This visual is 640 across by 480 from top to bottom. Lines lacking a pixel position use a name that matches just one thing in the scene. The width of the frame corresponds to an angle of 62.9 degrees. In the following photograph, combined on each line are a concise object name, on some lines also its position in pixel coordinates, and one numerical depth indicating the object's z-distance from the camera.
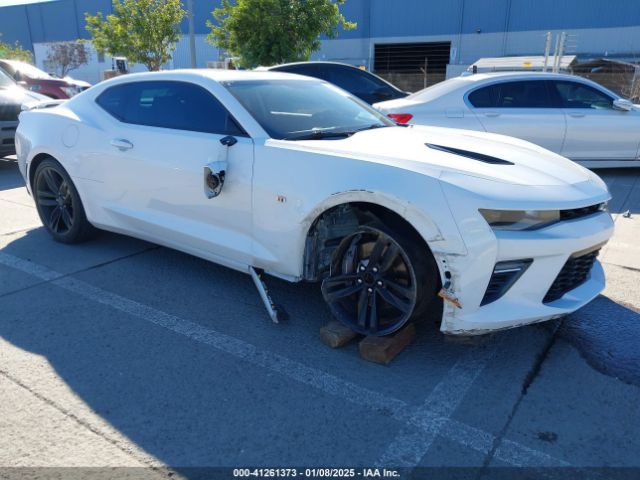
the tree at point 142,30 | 18.31
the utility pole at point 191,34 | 17.76
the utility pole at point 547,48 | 13.24
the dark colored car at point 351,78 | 9.25
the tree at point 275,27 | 13.84
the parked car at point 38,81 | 12.90
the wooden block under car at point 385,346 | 2.93
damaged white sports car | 2.64
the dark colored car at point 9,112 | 8.11
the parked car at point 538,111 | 7.25
